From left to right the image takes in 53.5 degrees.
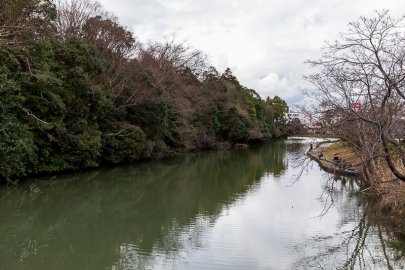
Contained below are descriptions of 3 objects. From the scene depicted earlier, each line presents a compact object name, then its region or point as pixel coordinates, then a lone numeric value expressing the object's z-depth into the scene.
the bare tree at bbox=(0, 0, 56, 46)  16.20
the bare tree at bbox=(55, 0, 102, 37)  26.39
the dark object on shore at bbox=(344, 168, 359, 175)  21.59
